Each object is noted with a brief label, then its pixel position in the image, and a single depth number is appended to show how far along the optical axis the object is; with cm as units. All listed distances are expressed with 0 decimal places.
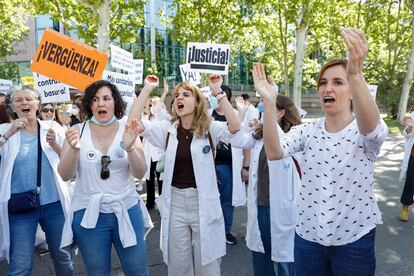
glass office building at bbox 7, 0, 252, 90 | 3738
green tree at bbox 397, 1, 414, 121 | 2041
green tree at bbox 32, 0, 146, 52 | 1410
